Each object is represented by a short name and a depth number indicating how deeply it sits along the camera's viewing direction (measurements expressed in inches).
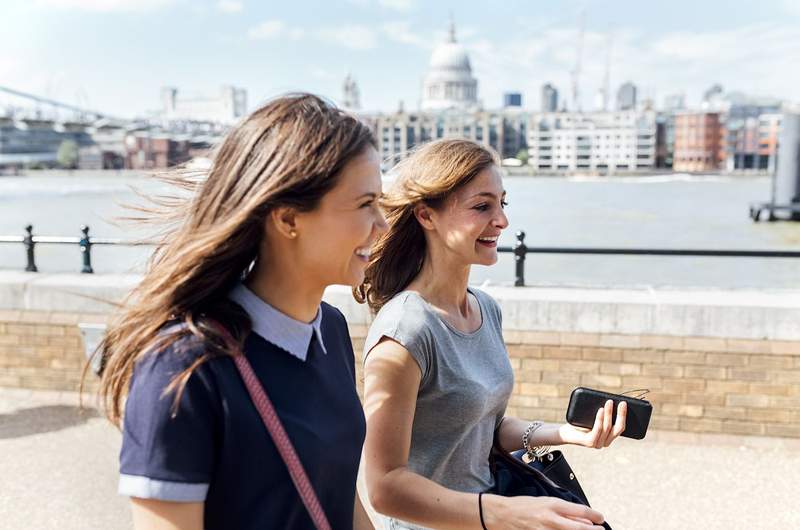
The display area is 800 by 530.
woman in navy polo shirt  47.7
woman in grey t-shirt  73.2
